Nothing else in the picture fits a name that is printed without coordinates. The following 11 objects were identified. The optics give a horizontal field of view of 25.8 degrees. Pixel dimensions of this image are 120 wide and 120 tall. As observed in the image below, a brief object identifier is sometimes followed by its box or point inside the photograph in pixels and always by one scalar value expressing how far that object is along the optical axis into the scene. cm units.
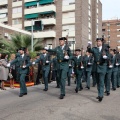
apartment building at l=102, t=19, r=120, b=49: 9544
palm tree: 2362
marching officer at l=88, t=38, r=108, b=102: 820
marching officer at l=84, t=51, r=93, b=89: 1244
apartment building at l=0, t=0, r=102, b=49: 4347
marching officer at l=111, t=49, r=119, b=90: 1141
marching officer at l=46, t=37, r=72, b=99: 863
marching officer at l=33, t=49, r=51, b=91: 1086
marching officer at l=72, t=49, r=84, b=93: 1052
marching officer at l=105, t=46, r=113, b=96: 960
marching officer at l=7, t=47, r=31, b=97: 940
